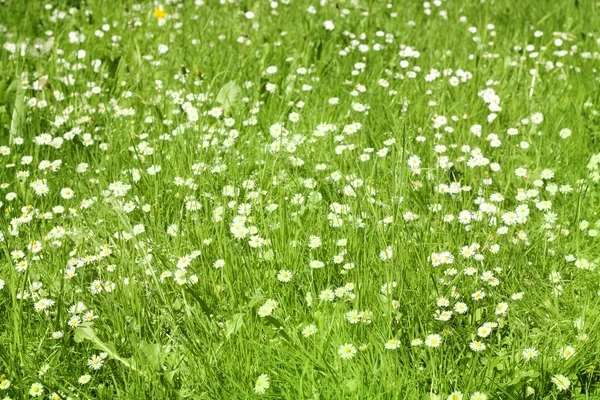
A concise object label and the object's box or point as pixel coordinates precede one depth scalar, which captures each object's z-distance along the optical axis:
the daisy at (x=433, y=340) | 2.28
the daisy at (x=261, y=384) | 2.15
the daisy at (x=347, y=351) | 2.20
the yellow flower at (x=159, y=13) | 5.20
